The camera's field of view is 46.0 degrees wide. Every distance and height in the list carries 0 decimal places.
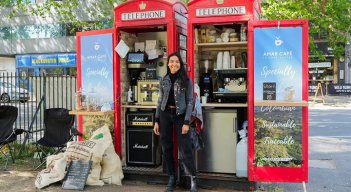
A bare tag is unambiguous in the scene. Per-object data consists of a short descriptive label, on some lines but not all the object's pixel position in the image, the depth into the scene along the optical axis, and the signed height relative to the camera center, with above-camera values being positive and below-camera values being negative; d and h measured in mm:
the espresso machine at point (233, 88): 6102 -6
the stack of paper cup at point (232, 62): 6289 +381
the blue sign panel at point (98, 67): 6469 +340
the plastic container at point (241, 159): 5715 -992
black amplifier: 6469 -486
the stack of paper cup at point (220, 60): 6320 +422
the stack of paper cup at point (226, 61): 6277 +404
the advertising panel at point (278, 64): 5398 +313
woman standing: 5367 -301
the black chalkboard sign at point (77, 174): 5727 -1214
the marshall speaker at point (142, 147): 6457 -932
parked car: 11913 -220
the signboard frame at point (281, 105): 5367 -286
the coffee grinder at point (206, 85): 6309 +34
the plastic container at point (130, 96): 6691 -127
